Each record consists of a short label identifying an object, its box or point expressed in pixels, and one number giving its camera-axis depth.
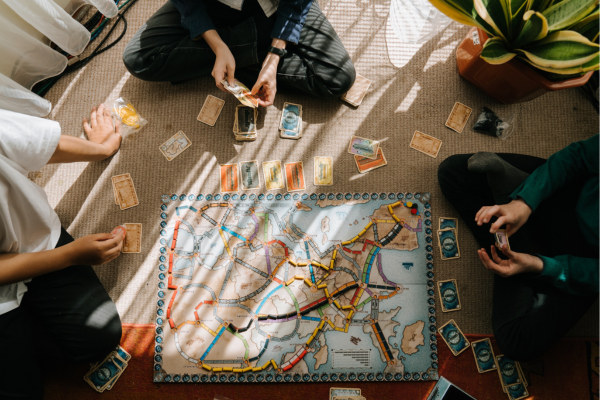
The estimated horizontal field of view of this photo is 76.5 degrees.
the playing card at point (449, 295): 1.43
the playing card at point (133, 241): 1.48
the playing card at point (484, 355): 1.39
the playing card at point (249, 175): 1.51
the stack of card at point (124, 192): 1.51
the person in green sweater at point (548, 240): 1.21
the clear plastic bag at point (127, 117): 1.57
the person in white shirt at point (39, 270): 1.13
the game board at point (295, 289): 1.39
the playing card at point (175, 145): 1.54
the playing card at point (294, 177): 1.50
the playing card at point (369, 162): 1.52
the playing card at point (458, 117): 1.54
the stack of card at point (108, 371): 1.39
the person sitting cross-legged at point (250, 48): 1.40
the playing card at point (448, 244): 1.46
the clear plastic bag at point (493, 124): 1.53
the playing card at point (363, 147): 1.53
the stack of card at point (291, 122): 1.55
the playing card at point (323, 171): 1.51
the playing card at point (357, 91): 1.56
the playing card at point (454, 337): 1.40
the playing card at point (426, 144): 1.53
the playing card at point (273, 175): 1.51
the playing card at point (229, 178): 1.51
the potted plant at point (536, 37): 1.09
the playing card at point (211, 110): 1.56
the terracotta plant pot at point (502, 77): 1.26
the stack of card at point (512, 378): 1.38
